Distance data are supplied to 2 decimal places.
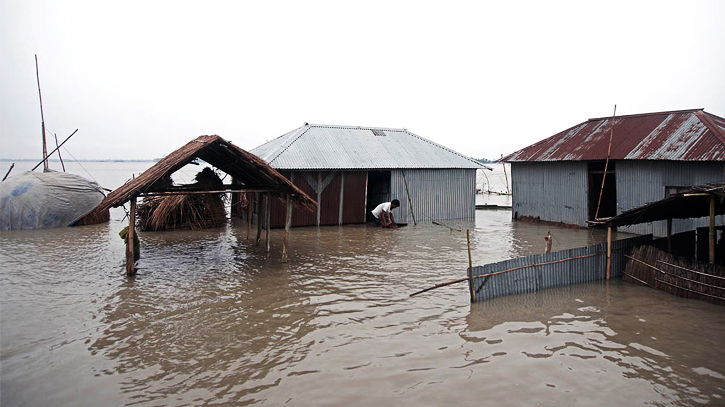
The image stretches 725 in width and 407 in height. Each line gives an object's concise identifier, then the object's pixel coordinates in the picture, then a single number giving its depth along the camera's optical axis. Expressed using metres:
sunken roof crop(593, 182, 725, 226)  9.09
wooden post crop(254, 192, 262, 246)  15.27
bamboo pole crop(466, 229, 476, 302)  8.99
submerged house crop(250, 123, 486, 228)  19.30
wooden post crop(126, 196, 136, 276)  10.90
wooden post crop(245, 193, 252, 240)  16.53
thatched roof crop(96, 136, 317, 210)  10.93
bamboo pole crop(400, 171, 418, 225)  20.88
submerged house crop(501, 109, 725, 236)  15.16
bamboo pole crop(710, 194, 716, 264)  9.30
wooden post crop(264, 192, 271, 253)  13.92
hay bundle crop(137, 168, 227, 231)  18.50
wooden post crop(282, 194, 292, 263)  12.62
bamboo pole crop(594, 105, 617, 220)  17.25
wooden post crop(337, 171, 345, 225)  19.94
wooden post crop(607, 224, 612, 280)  10.73
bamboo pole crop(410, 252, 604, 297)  9.19
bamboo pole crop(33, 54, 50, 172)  21.19
